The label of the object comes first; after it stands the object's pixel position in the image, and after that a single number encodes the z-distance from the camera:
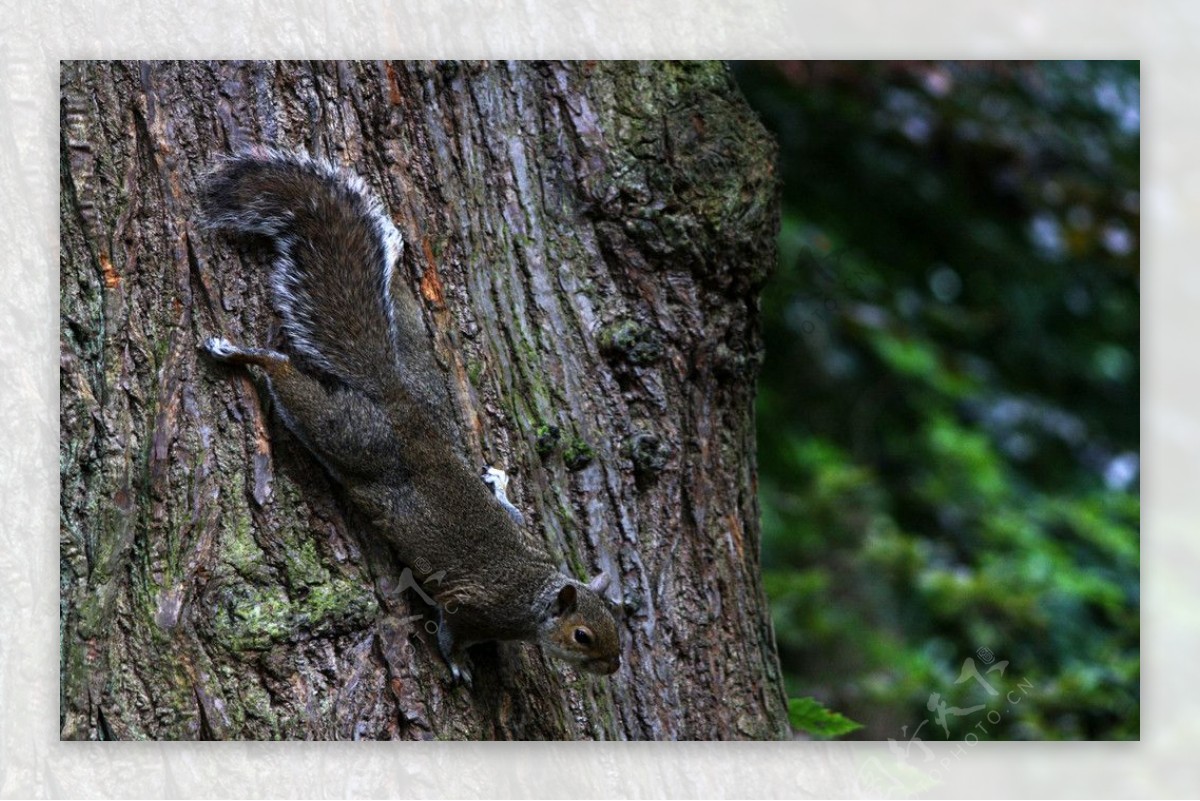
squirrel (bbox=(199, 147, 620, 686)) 8.48
